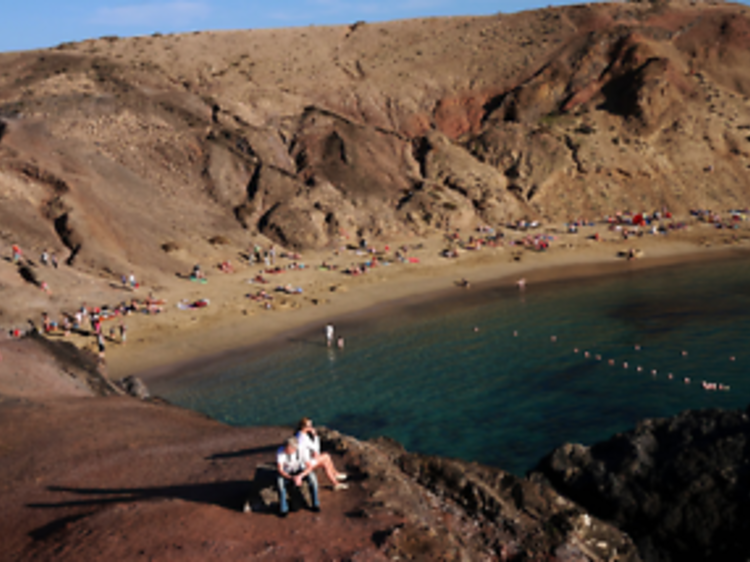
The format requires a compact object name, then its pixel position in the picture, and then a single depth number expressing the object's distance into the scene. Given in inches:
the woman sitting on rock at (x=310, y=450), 472.4
